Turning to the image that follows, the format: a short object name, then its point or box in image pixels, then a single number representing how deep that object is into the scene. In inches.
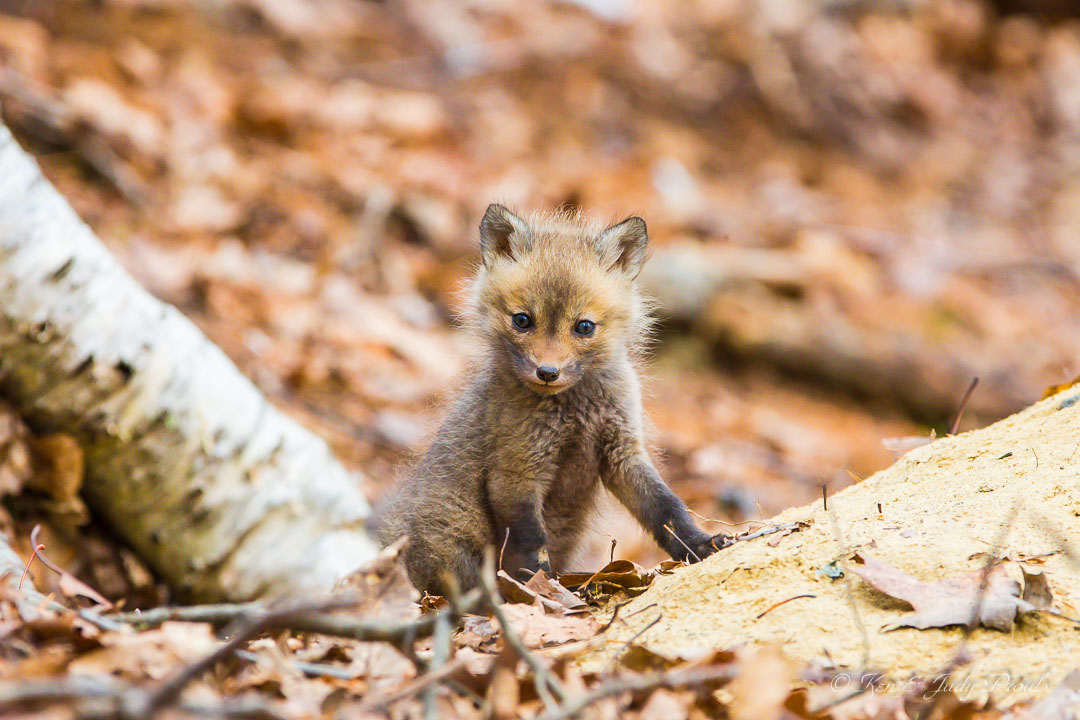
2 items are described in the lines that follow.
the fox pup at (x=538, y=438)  350.0
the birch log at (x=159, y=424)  382.3
